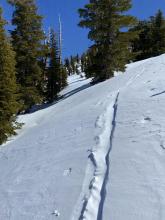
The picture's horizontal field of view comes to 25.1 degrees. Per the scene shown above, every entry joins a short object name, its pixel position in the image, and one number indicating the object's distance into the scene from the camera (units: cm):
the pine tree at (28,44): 2780
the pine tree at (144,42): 4706
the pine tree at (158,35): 4488
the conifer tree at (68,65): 9629
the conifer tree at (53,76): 3294
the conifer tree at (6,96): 1798
